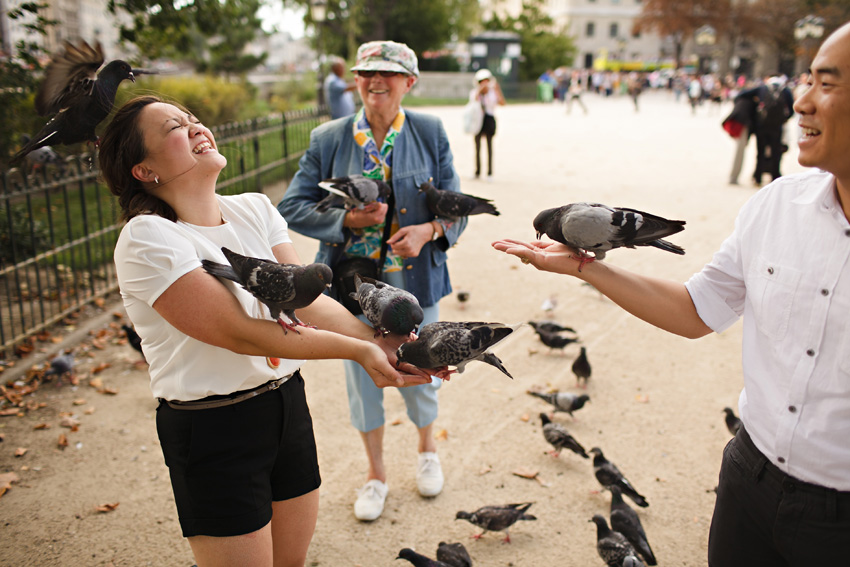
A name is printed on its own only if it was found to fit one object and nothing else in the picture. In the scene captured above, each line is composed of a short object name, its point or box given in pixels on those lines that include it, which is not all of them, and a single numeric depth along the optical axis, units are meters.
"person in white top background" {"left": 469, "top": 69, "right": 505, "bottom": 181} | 13.48
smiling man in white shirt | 1.91
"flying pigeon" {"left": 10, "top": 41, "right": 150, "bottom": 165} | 2.71
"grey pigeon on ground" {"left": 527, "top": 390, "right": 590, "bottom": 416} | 5.11
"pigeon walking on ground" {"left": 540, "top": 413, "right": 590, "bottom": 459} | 4.56
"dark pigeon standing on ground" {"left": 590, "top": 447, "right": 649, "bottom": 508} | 4.07
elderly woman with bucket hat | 3.71
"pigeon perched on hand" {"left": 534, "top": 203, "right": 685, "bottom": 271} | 2.87
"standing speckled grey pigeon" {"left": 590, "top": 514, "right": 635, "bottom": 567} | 3.51
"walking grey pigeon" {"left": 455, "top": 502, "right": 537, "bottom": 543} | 3.85
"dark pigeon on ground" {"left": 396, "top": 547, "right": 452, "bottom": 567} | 3.52
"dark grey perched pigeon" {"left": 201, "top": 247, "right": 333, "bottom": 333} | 2.31
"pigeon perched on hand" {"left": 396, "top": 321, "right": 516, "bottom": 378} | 2.61
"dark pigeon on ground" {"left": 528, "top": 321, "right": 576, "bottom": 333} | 6.47
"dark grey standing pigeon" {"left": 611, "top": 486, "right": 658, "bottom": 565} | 3.66
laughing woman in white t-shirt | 2.15
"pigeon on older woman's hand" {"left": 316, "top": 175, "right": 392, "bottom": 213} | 3.62
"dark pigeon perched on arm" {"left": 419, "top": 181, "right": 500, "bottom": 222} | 3.84
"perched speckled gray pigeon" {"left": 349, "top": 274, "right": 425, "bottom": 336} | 2.83
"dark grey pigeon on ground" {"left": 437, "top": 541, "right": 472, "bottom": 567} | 3.61
